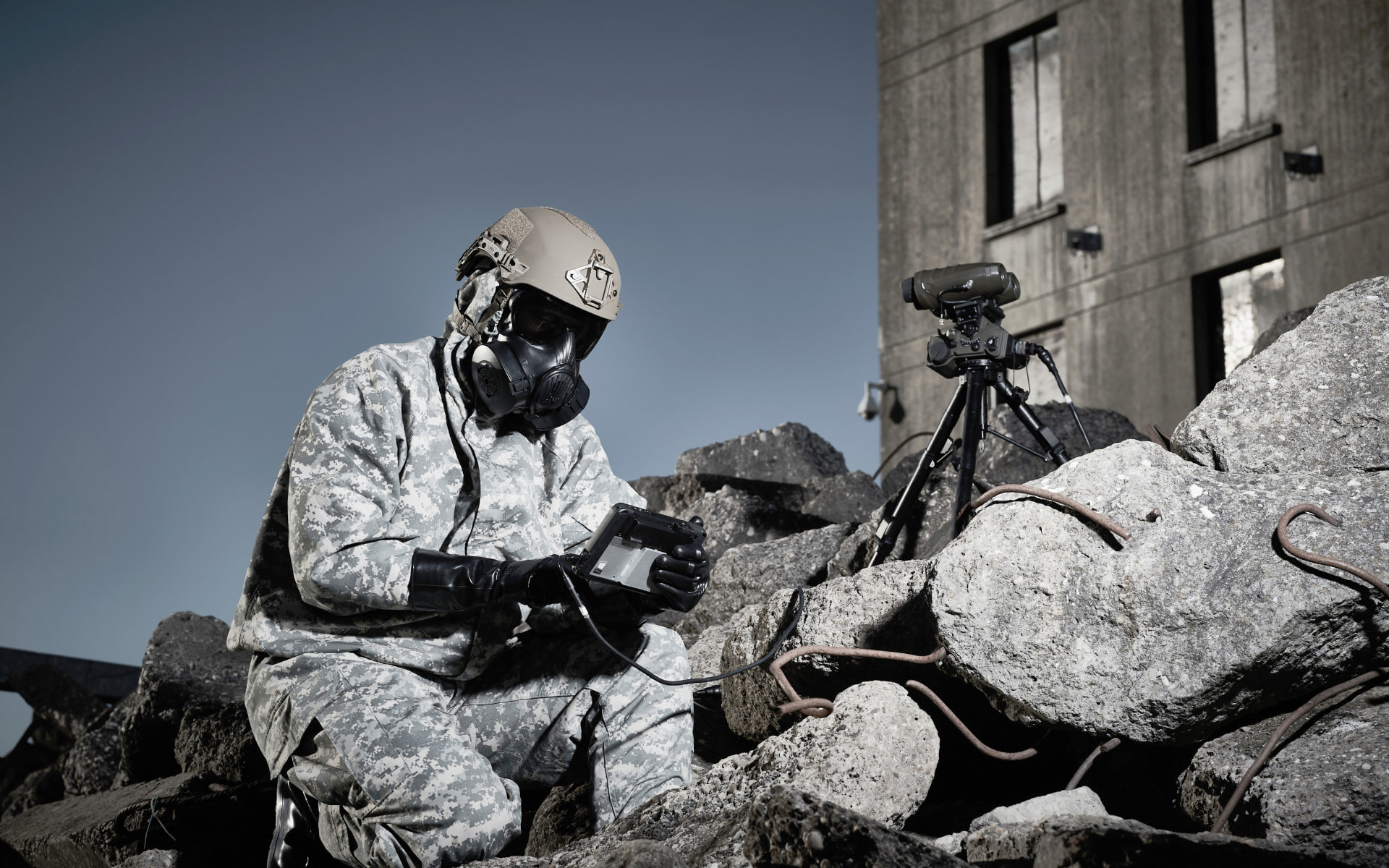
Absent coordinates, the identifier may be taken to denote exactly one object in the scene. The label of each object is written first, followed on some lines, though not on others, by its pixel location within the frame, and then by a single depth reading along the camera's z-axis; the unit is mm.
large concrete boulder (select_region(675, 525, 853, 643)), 4973
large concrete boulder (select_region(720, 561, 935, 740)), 3213
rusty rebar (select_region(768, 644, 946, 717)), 2994
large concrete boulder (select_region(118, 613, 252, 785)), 5273
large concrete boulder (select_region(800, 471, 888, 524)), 6266
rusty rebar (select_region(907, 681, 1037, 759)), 2900
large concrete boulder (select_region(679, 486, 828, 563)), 5836
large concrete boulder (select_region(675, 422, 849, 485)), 7488
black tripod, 4316
